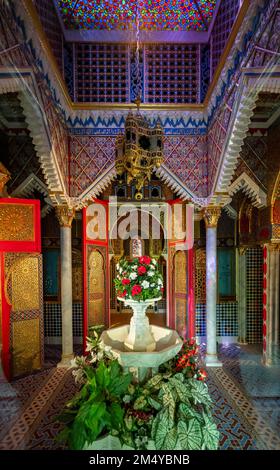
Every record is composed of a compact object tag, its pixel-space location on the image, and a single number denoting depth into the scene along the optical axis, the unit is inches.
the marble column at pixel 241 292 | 249.9
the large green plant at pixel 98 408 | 91.7
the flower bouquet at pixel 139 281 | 106.3
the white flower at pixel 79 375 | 118.6
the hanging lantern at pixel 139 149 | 99.9
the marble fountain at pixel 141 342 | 94.2
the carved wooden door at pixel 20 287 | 176.4
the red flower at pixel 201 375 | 123.0
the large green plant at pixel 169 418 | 92.7
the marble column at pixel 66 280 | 201.5
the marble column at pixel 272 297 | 202.7
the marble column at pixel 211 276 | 202.7
